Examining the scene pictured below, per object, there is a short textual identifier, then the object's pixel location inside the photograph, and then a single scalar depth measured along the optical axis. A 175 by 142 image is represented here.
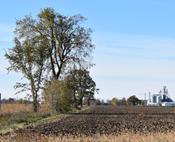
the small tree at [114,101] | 184.29
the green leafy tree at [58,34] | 71.12
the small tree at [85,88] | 109.35
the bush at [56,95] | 63.00
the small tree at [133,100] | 182.94
